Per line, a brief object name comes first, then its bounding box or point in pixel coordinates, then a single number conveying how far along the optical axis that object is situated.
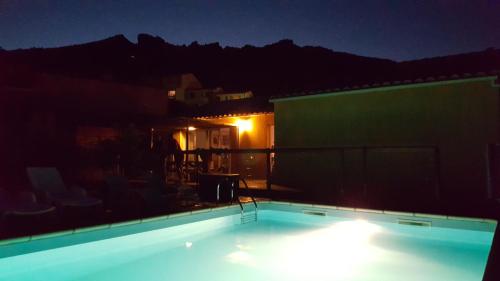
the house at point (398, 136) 8.95
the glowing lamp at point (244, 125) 14.61
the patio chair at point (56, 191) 6.67
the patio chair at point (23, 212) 5.46
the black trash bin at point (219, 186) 8.28
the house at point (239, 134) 14.01
